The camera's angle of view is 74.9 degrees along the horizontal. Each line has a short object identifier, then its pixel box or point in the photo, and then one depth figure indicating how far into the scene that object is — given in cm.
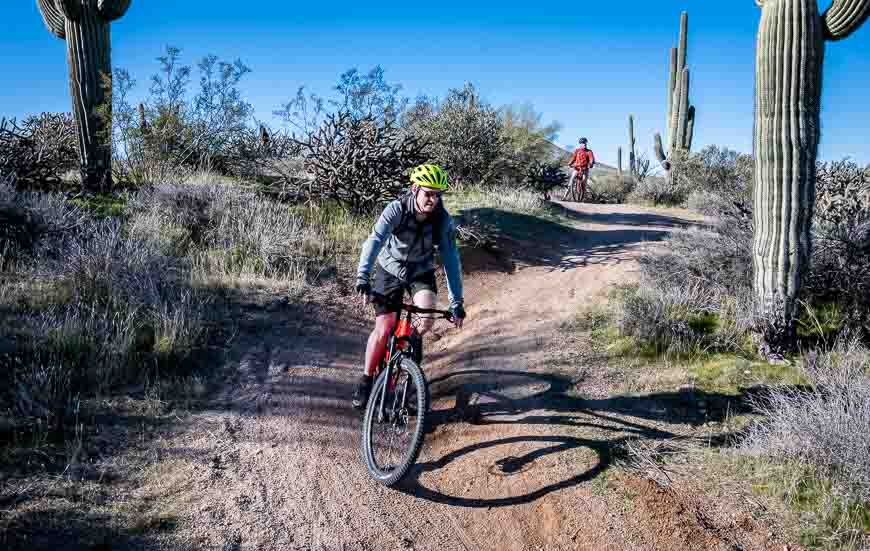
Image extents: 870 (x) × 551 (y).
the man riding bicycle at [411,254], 438
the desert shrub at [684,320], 629
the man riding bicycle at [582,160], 1767
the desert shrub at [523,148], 1608
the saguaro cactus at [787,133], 582
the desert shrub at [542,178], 1622
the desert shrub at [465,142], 1513
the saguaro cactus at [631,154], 2702
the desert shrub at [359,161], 997
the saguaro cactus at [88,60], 988
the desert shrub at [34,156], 923
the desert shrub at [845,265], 654
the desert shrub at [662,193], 1938
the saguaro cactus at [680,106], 2062
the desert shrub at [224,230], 784
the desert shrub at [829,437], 360
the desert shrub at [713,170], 1889
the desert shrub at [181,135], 1052
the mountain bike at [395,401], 418
